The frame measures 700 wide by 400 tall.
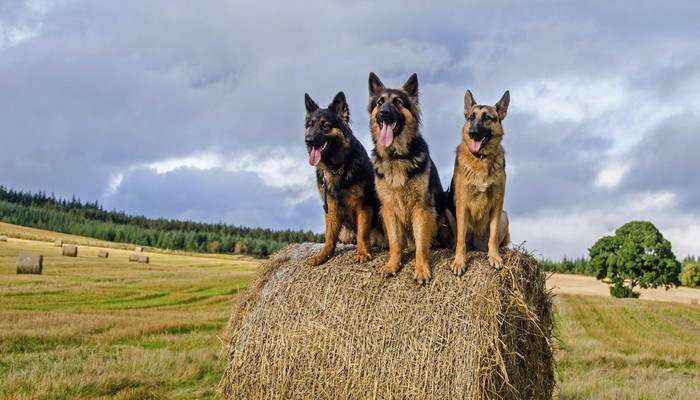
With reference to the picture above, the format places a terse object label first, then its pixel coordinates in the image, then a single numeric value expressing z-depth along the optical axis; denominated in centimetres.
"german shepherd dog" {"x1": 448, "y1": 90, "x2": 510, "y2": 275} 498
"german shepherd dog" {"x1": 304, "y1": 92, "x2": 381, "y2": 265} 528
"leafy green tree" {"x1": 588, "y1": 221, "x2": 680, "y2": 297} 4172
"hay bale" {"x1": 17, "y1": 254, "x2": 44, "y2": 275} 2677
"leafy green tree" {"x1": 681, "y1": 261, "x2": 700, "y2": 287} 5772
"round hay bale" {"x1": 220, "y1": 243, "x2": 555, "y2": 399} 478
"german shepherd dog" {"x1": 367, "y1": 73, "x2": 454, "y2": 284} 492
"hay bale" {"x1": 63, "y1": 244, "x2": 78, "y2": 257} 3797
